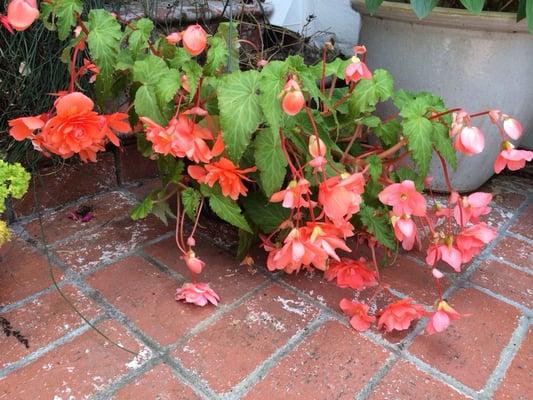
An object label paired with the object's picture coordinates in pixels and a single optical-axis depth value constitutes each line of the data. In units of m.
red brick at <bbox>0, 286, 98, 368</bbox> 0.92
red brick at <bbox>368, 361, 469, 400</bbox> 0.87
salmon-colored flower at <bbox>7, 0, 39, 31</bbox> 0.77
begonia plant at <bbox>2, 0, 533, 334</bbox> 0.86
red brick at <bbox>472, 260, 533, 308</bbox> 1.16
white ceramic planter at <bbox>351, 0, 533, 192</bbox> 1.39
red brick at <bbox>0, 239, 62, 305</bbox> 1.06
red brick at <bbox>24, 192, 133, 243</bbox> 1.29
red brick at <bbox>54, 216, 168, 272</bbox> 1.18
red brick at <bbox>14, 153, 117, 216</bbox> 1.35
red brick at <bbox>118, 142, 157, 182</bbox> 1.53
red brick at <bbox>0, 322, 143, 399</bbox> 0.83
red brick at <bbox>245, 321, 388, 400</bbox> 0.86
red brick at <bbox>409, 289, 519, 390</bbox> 0.93
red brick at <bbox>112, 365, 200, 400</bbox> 0.84
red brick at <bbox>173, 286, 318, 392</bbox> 0.90
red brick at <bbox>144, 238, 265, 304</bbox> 1.12
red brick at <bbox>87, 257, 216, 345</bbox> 0.99
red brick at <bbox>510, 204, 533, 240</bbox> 1.45
